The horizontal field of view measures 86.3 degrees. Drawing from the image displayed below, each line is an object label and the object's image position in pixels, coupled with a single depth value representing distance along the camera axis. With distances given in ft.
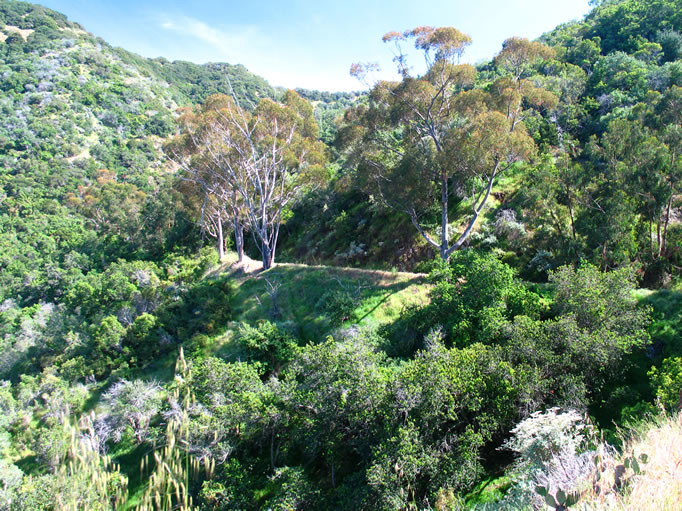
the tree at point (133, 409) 54.44
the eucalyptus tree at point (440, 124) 56.59
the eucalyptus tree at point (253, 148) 78.18
